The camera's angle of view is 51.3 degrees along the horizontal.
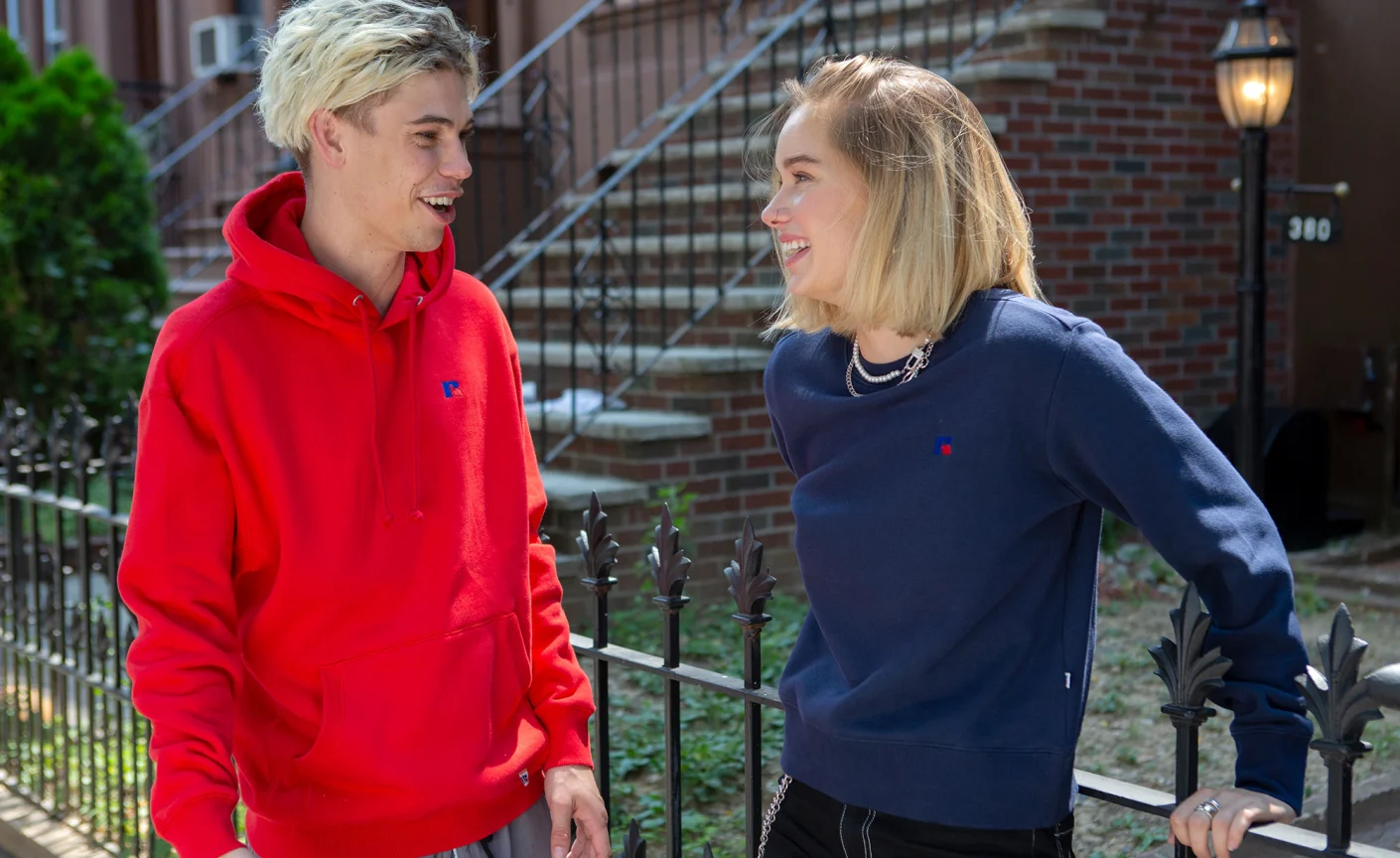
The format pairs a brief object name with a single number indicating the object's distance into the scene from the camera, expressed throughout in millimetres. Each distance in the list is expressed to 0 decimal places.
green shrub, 8188
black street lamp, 5820
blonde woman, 1432
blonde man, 1678
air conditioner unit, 11727
